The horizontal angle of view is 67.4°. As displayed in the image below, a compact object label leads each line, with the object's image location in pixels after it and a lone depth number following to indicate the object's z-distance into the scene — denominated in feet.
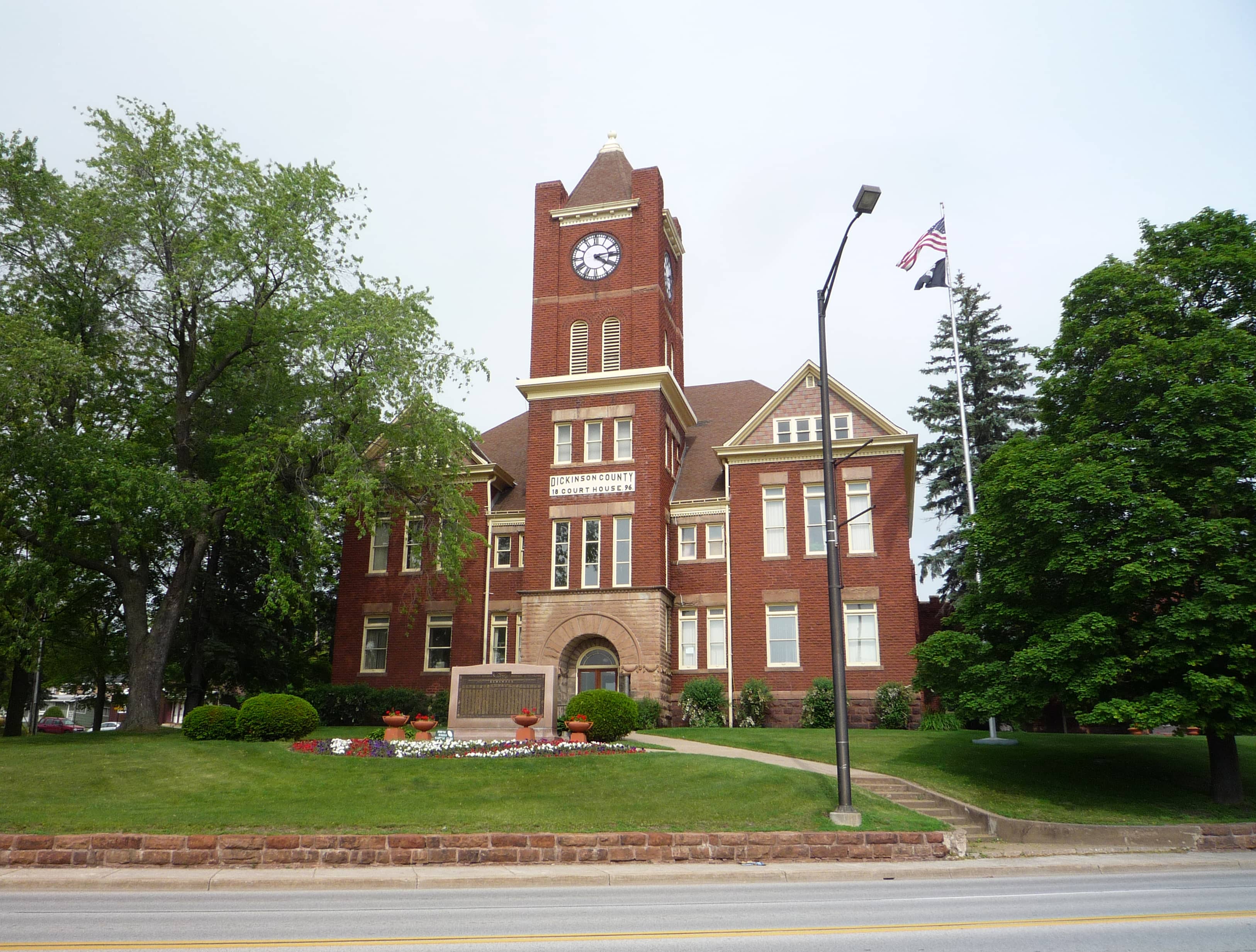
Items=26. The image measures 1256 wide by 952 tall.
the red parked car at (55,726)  196.34
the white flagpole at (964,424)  98.22
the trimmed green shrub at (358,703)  114.42
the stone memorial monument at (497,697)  85.15
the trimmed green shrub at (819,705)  103.86
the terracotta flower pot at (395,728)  82.69
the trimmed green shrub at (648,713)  101.55
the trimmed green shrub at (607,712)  80.94
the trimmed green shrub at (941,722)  98.99
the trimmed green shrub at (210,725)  81.82
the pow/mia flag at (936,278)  99.09
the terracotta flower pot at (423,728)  83.97
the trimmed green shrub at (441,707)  114.21
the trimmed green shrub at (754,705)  107.65
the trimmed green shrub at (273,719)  81.76
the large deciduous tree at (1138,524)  59.47
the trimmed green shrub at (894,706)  102.94
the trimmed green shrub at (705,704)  107.76
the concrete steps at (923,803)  60.18
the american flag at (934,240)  93.09
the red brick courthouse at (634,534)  109.81
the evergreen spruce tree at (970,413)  134.10
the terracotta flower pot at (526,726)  82.02
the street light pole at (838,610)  54.85
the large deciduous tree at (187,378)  88.84
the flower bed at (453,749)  74.95
